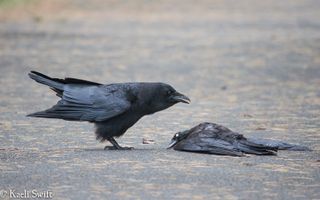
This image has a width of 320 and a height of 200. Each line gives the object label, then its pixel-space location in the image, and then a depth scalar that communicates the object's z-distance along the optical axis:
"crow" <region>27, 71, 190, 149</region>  17.12
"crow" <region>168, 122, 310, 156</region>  17.03
